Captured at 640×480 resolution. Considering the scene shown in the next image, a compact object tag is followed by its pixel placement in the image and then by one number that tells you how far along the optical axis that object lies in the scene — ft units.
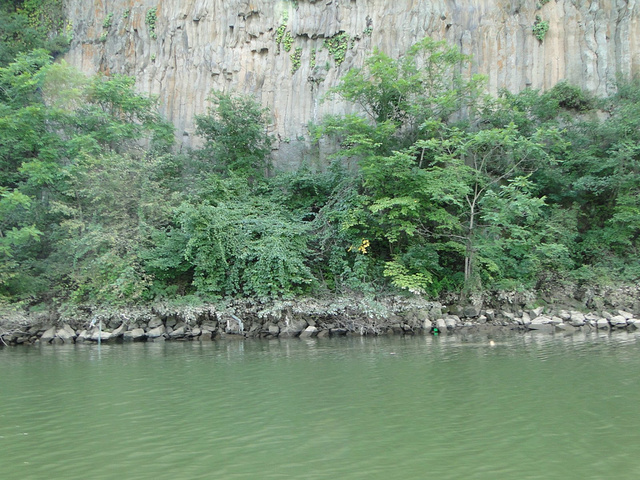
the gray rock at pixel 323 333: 59.77
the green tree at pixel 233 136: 77.92
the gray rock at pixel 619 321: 57.57
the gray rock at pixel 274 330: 59.98
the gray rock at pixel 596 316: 58.54
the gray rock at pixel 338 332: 59.67
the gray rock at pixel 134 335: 59.77
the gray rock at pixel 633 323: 57.06
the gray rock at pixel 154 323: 60.70
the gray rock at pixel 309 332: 59.52
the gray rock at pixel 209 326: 60.49
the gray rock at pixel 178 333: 59.82
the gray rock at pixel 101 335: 59.31
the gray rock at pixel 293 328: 59.72
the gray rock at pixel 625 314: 58.18
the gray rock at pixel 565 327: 57.16
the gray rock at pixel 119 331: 59.93
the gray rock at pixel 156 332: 59.88
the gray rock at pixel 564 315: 59.21
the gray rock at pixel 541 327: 57.77
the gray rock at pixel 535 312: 60.39
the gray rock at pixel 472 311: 60.75
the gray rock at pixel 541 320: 58.67
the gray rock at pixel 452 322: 58.90
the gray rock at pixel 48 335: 60.29
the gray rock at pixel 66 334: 60.03
